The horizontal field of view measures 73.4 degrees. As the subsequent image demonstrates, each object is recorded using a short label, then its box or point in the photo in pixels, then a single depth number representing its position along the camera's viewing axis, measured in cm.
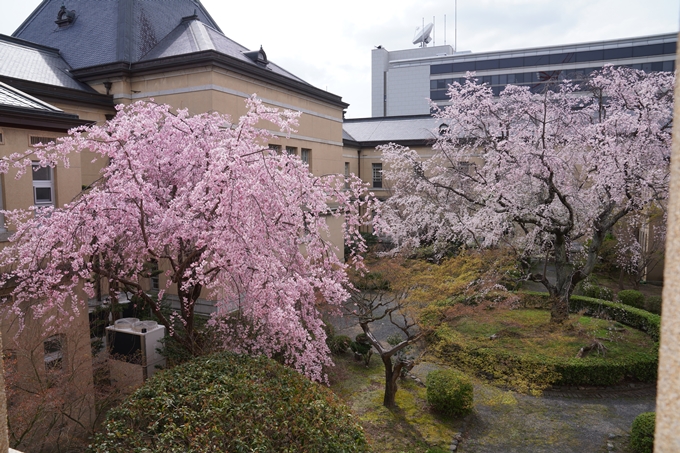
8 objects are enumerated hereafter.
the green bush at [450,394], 1023
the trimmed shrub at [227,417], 490
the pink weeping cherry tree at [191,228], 751
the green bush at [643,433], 876
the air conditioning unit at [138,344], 978
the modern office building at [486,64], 4838
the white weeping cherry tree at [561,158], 1330
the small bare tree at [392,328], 1038
